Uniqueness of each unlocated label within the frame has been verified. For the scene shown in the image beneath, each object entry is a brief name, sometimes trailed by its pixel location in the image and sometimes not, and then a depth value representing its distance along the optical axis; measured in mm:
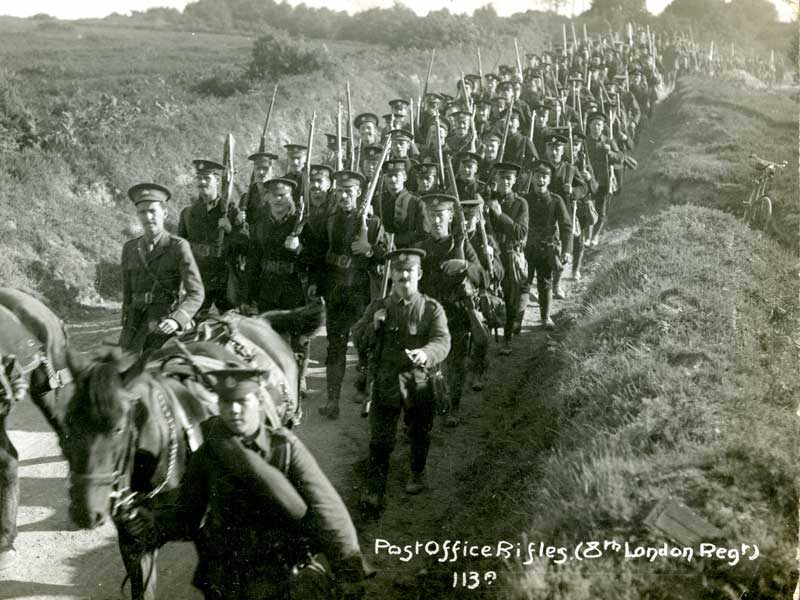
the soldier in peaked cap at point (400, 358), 5562
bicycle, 11711
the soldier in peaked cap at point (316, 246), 7668
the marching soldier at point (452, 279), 7148
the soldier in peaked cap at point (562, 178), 11219
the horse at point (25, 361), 4844
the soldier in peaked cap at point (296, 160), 10050
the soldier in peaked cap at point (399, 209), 7988
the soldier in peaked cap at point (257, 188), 8898
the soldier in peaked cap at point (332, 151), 12202
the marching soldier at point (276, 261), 7590
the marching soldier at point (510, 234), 8789
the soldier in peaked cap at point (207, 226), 7723
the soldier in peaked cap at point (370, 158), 10672
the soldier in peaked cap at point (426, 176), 9305
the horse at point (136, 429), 3355
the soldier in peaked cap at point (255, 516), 3236
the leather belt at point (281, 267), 7590
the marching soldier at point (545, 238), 9805
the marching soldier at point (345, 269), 7449
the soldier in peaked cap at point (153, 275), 5898
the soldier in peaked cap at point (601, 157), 13688
